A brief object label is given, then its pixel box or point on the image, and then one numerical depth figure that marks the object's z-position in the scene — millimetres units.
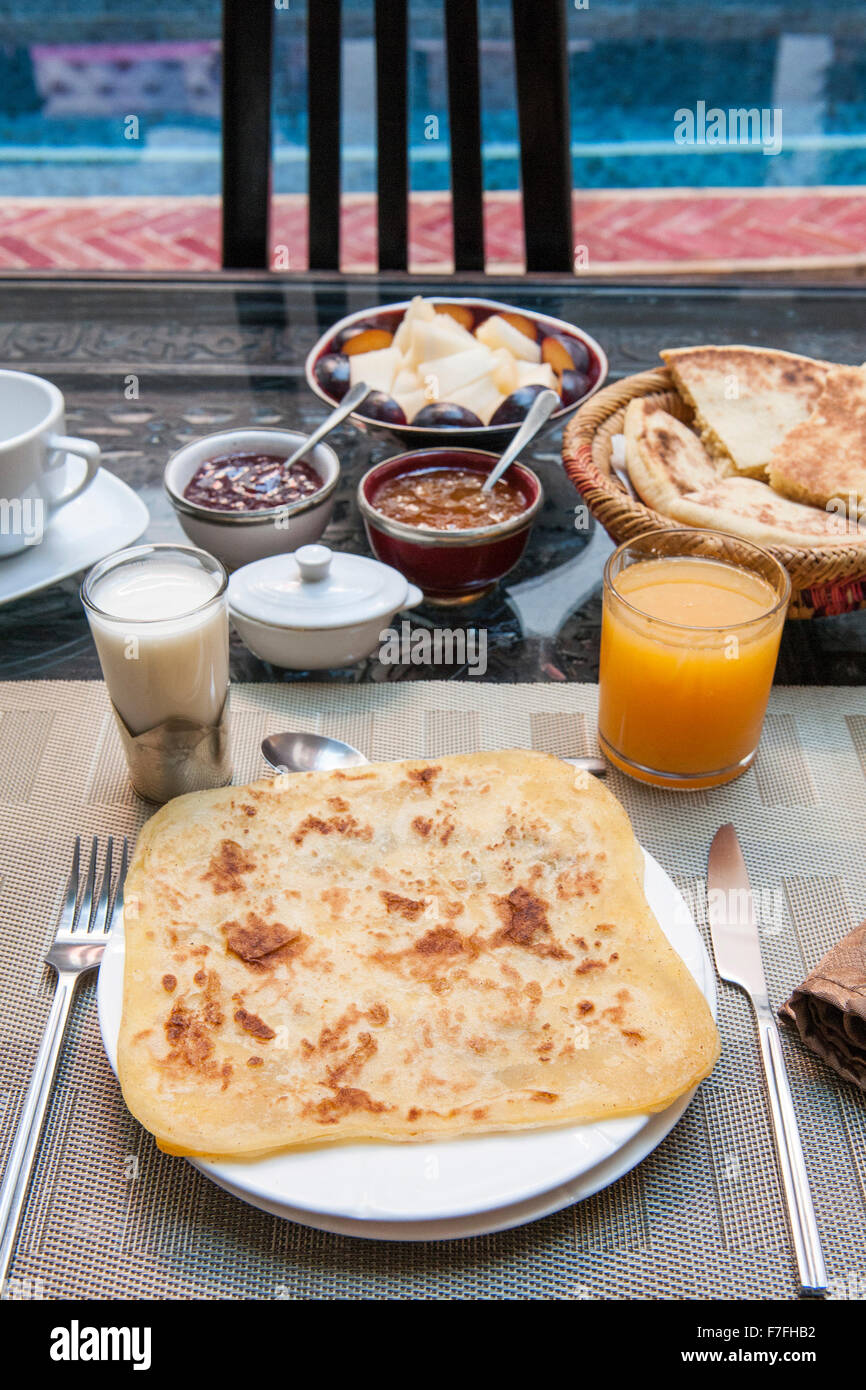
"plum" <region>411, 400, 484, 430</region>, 821
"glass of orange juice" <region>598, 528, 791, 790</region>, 656
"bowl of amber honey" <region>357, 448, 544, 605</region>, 752
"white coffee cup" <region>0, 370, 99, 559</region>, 757
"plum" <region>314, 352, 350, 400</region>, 853
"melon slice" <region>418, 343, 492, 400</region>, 841
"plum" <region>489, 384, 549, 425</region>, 820
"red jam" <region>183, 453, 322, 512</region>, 791
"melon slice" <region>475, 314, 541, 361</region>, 877
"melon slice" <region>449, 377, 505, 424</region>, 835
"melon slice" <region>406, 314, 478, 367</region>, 854
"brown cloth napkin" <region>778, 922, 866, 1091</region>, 562
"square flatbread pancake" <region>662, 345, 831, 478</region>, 809
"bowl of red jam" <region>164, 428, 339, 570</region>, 777
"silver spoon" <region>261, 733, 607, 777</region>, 675
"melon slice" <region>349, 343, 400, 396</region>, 852
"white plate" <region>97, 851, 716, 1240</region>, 507
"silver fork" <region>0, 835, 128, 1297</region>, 531
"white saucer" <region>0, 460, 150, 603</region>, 767
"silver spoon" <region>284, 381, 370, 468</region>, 816
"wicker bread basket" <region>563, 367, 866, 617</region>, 702
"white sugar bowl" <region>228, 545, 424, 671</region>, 717
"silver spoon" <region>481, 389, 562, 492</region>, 799
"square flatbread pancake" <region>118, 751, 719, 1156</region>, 536
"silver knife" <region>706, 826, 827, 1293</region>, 526
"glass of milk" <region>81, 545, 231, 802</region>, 633
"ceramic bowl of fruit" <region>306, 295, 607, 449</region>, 824
